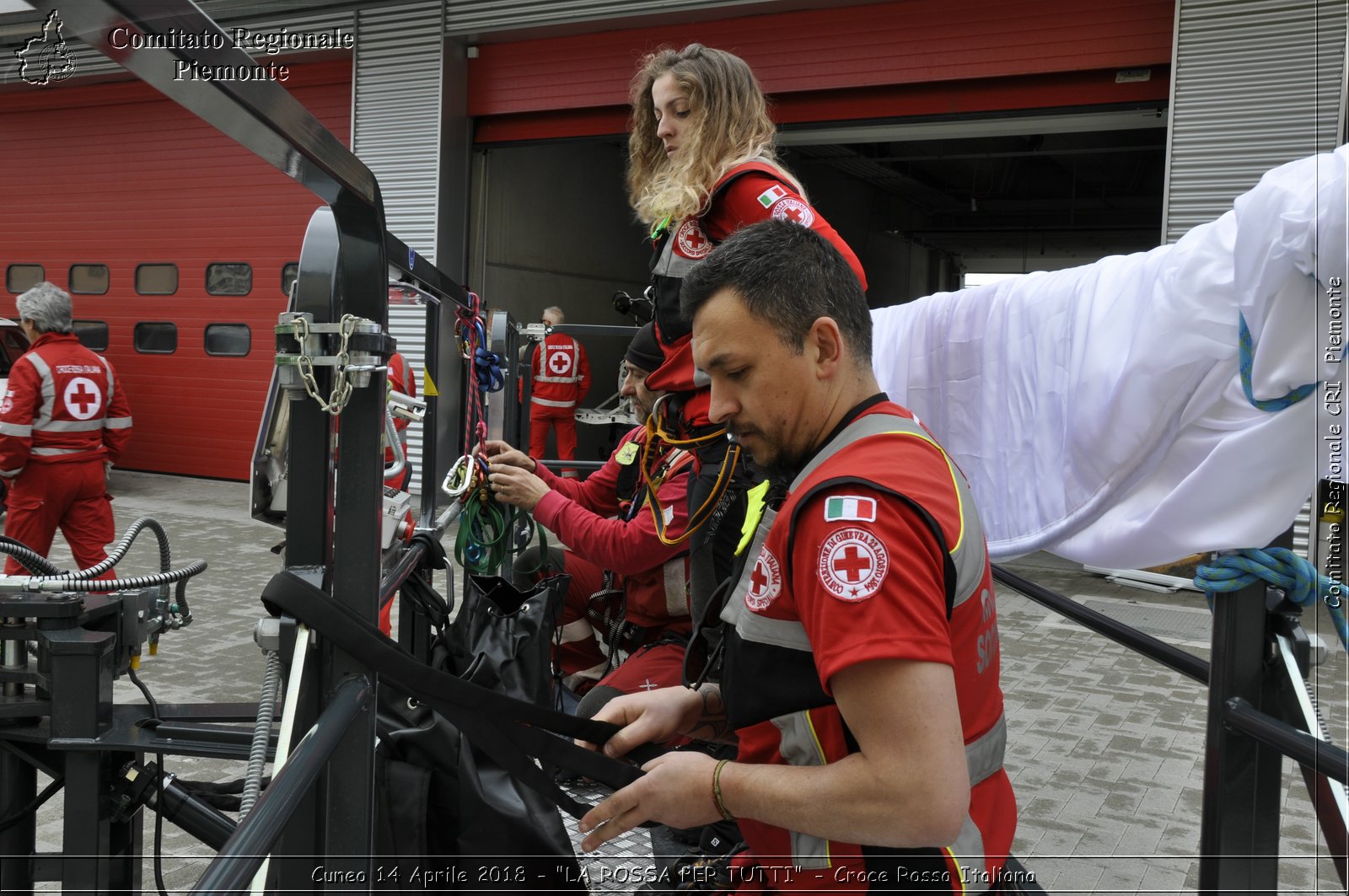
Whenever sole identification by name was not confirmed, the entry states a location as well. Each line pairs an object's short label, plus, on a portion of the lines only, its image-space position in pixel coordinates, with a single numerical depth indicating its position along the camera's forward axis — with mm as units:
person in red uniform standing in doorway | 12266
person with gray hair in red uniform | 6062
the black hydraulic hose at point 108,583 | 2115
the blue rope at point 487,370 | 2967
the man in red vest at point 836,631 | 1297
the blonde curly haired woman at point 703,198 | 2699
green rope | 2922
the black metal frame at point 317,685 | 1164
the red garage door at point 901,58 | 8117
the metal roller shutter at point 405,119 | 10719
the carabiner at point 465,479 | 2746
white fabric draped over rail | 1512
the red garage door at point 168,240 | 12367
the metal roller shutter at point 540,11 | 9453
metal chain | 1475
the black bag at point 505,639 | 2582
